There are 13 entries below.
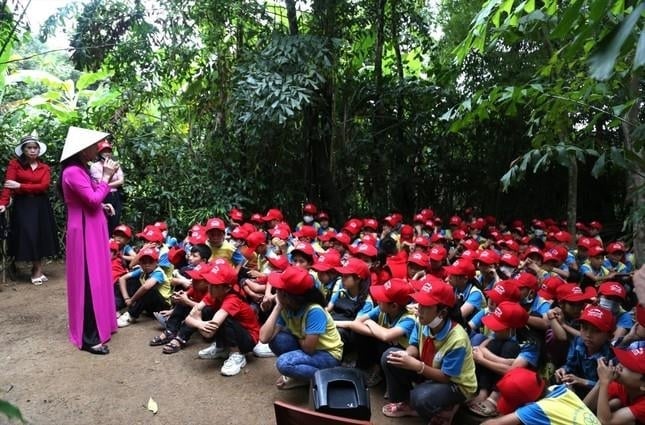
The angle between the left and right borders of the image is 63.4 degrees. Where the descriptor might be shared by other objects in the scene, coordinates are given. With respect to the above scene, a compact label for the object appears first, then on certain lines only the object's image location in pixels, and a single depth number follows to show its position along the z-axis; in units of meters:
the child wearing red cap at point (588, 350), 3.00
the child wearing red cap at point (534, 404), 2.29
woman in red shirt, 6.12
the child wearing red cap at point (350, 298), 4.06
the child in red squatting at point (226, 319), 4.00
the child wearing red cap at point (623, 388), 2.46
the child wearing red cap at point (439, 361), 3.05
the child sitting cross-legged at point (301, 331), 3.51
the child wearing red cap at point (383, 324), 3.54
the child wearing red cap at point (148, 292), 4.96
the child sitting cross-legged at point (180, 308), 4.40
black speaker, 2.70
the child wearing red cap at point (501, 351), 3.21
